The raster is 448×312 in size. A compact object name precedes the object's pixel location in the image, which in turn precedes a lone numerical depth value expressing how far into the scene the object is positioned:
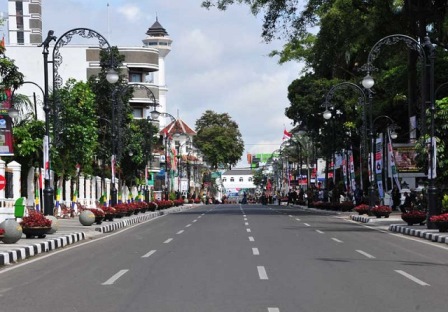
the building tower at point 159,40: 135.00
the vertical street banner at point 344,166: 60.35
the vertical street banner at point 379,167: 52.31
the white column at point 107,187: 66.39
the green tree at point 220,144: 147.12
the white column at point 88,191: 59.06
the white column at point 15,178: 38.90
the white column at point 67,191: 52.32
